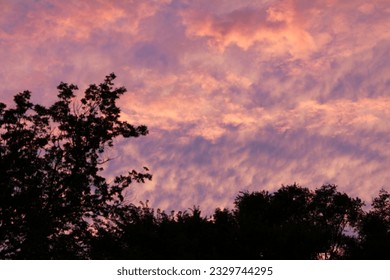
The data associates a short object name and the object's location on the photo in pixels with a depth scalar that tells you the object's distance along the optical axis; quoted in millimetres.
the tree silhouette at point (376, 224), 45250
